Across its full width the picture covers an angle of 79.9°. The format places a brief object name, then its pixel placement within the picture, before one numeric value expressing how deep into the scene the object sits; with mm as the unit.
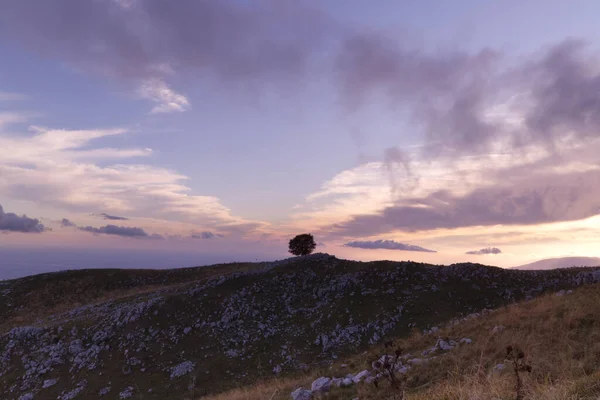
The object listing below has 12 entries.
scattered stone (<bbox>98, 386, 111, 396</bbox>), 24836
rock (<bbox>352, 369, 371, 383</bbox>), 13321
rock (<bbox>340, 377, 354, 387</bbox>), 13250
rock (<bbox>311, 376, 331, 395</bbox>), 13059
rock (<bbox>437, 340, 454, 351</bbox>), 14812
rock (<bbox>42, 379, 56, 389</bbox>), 26867
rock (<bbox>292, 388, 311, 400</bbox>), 12774
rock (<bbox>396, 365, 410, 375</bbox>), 12762
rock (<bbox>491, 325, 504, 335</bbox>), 15078
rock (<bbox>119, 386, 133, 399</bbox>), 23952
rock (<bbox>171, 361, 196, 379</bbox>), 25562
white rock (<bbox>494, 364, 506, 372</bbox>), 10672
